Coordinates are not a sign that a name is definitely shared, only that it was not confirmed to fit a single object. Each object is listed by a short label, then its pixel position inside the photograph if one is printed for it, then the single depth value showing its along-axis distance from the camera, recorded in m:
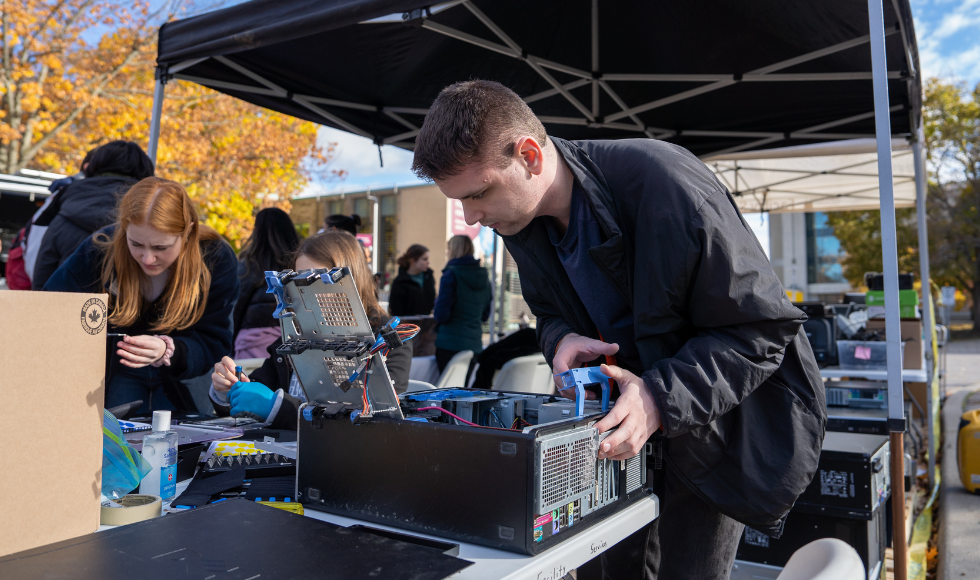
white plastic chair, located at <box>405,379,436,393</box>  2.45
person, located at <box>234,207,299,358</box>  3.31
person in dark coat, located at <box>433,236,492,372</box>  5.06
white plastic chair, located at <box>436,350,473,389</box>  3.29
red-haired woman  2.20
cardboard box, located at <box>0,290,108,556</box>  0.88
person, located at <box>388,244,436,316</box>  6.11
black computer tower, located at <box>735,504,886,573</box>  2.43
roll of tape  1.11
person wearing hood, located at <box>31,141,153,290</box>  2.77
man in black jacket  1.12
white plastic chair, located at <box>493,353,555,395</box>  3.22
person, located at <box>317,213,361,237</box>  4.46
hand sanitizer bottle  1.26
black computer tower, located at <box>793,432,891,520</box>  2.40
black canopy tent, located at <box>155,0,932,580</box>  2.72
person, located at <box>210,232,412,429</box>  1.93
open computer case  0.94
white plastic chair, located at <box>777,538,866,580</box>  0.81
